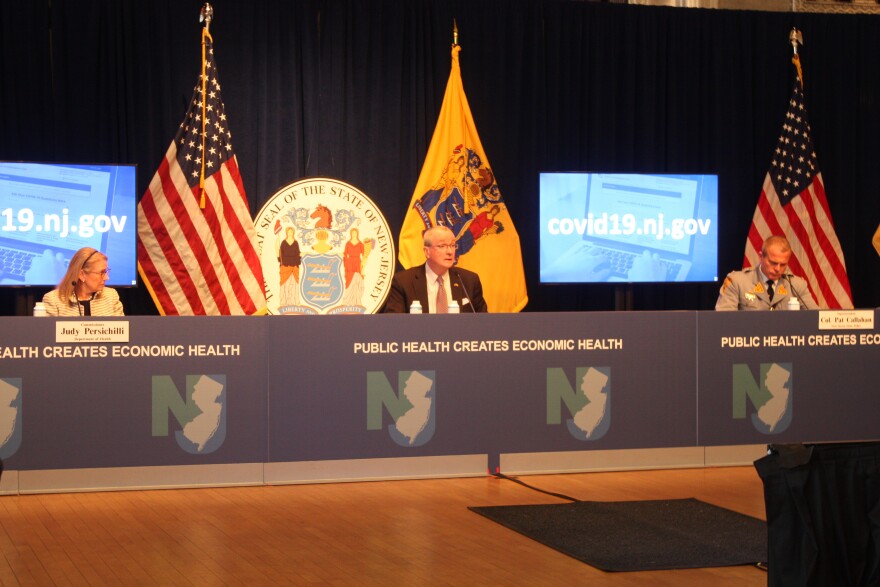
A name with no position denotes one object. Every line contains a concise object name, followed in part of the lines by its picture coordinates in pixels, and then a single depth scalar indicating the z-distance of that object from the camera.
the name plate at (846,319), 6.64
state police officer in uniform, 7.15
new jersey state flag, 8.21
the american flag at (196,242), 7.29
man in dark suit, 6.81
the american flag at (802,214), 8.66
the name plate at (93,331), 5.84
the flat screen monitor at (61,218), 7.08
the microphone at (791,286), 7.26
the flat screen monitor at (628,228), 8.20
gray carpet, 4.38
